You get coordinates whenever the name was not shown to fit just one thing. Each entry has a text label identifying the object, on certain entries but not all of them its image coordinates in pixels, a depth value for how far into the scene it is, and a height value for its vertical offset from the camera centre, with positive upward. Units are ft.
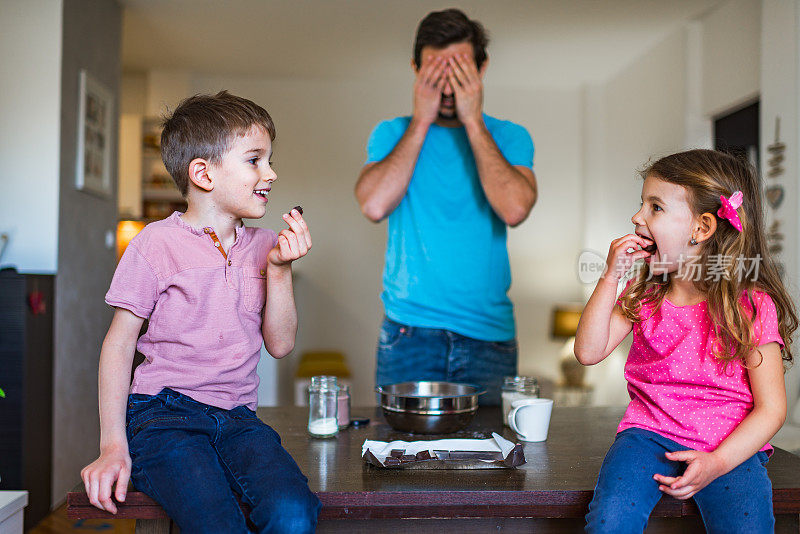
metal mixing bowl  4.17 -0.84
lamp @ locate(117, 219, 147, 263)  14.75 +0.74
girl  3.25 -0.38
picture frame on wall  10.99 +2.13
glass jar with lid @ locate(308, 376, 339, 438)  4.24 -0.85
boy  3.14 -0.39
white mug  4.17 -0.87
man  5.38 +0.43
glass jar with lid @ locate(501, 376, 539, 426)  4.55 -0.77
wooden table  3.22 -1.05
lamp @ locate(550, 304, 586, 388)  16.93 -1.57
